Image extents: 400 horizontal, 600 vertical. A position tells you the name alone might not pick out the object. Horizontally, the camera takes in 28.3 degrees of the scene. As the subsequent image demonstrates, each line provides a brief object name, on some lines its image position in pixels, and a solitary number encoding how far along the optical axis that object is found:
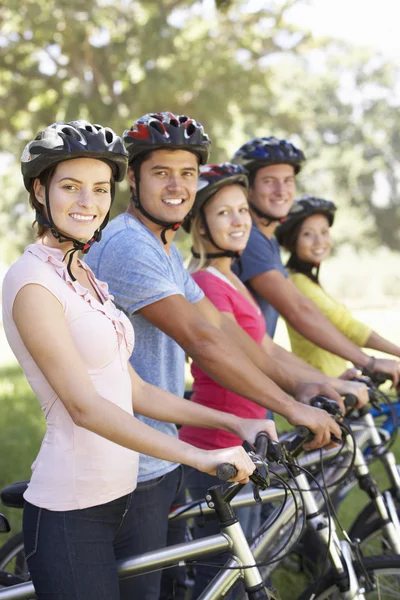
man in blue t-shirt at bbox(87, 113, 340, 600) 2.85
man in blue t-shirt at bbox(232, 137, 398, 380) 4.21
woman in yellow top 4.82
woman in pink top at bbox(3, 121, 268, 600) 2.17
